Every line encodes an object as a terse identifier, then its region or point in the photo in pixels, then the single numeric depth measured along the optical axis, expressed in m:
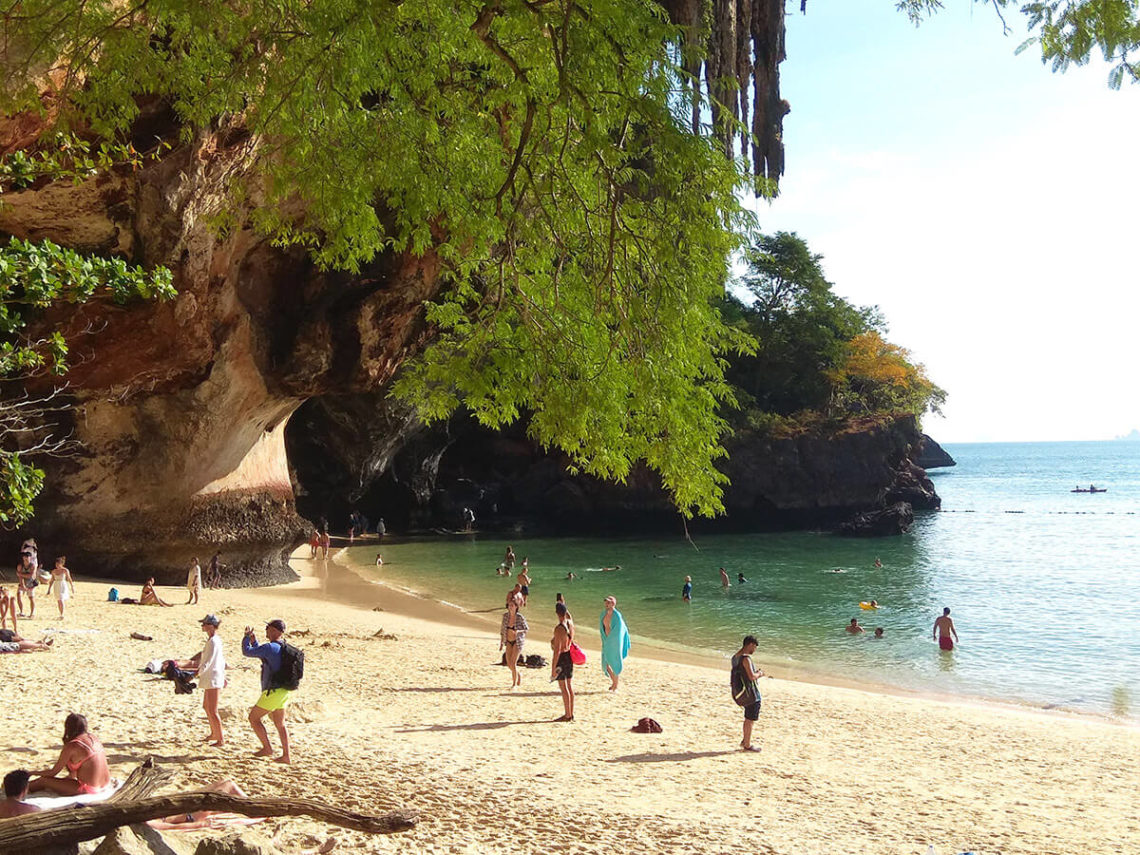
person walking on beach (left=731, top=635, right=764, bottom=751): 9.84
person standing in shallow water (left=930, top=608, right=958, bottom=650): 20.62
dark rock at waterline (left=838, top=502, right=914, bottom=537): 49.94
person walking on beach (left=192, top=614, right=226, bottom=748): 8.22
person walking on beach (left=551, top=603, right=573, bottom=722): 11.12
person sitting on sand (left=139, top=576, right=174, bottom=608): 19.62
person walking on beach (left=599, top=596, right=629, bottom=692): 13.30
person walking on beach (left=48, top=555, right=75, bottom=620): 16.34
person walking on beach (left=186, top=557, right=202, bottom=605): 21.05
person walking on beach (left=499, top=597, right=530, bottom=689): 14.05
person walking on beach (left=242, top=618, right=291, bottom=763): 7.78
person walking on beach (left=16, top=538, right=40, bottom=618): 16.07
